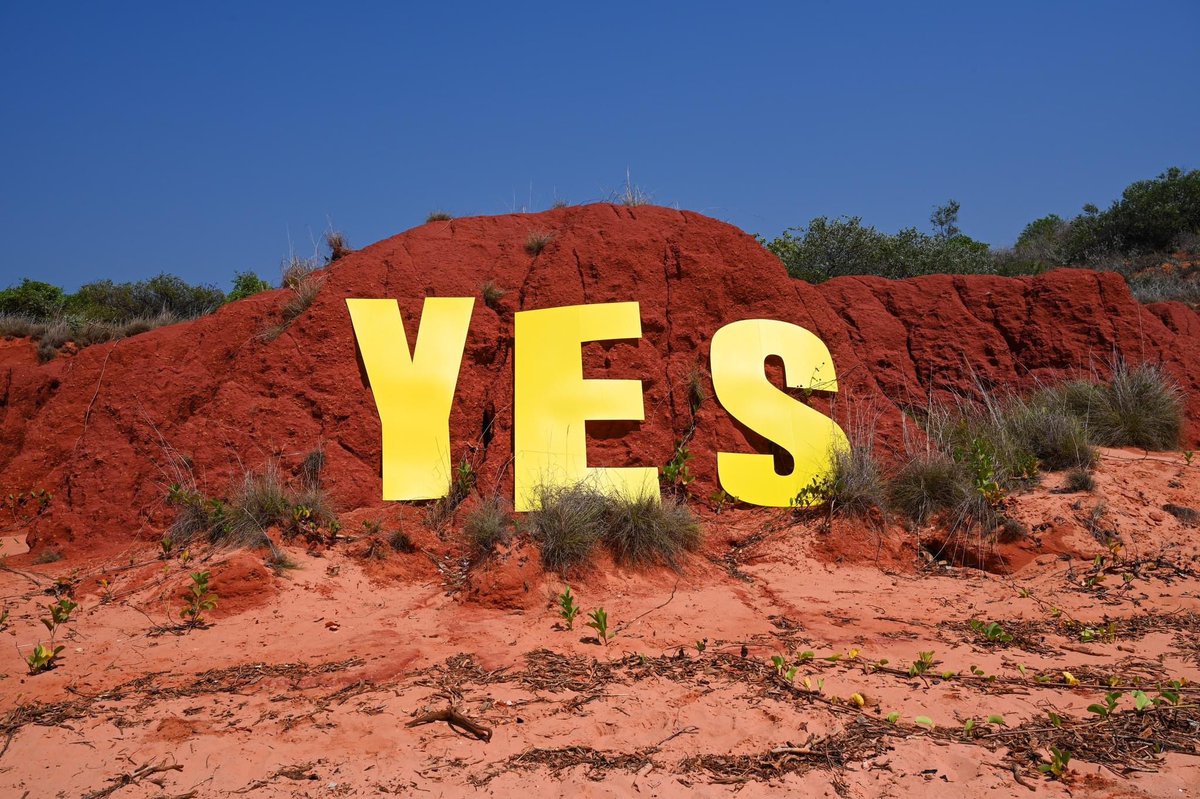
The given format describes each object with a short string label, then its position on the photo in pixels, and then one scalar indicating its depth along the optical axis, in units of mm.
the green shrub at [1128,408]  8562
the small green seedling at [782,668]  4664
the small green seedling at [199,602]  5703
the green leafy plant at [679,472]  7874
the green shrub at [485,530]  6602
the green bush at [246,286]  15758
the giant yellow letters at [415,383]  7703
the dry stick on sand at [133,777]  3646
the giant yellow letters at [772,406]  8055
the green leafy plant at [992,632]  5141
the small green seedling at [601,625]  5246
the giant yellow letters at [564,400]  7688
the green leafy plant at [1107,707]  4016
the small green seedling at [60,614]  5365
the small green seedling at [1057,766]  3586
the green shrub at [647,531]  6707
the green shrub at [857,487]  7480
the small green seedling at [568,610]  5555
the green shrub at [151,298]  16141
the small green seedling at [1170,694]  4113
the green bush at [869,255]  14641
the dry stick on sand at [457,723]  4059
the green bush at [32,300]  16391
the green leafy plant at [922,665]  4703
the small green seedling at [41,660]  4874
